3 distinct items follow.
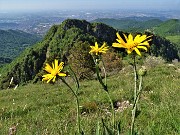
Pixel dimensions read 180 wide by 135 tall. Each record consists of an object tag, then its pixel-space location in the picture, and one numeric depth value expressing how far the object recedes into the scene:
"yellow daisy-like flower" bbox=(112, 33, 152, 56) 1.20
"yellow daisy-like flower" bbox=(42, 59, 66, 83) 1.30
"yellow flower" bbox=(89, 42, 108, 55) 1.55
